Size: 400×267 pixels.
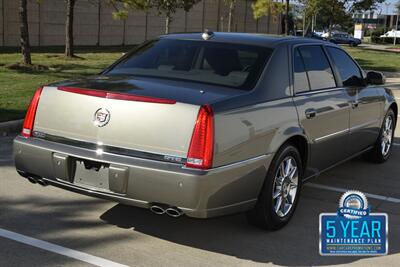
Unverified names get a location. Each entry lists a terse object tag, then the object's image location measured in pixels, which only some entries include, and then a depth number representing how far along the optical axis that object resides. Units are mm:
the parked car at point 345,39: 59312
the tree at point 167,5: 18472
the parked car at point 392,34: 74731
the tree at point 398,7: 90869
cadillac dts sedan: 3771
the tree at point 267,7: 31297
